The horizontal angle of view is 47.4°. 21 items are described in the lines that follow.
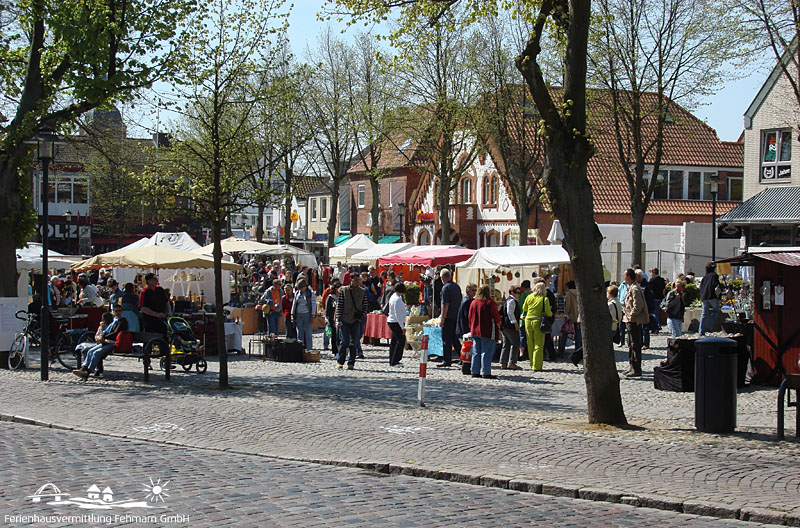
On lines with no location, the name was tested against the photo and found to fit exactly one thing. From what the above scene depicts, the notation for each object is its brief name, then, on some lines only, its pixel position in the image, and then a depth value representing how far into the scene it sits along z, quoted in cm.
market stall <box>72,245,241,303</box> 2276
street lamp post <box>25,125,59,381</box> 1578
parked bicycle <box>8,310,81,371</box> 1822
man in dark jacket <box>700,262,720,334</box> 2233
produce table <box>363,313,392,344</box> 2302
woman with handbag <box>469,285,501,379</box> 1672
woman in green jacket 1811
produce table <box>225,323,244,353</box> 2144
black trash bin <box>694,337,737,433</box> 1087
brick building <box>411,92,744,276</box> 4362
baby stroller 1734
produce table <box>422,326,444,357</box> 1977
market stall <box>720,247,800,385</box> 1470
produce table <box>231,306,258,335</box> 2673
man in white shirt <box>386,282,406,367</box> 1866
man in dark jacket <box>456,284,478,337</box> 1808
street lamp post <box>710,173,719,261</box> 4703
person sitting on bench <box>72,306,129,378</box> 1628
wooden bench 1616
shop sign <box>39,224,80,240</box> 6486
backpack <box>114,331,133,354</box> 1617
